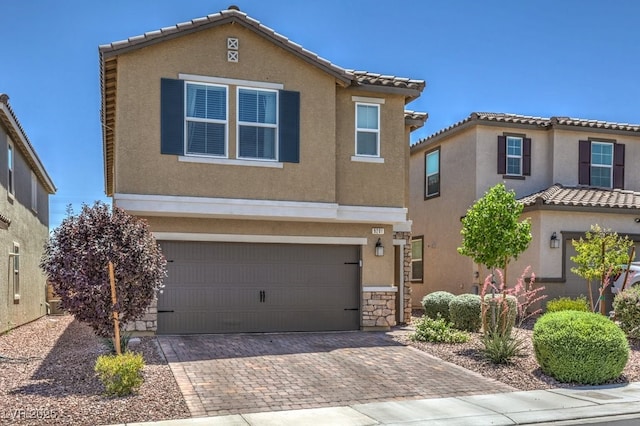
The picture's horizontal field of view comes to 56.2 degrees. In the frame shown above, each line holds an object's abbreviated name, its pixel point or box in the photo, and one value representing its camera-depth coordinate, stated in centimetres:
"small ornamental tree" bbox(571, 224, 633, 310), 1434
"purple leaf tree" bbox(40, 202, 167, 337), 966
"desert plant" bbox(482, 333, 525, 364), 1172
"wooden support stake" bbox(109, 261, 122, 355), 966
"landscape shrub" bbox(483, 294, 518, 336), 1266
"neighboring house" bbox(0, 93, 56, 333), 1538
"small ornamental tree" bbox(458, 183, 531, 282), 1275
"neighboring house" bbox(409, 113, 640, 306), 1819
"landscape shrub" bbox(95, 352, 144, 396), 852
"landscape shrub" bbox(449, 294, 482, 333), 1498
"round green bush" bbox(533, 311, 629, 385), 1053
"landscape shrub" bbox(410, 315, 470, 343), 1370
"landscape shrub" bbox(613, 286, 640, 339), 1381
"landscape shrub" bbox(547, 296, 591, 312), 1620
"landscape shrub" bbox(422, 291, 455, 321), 1605
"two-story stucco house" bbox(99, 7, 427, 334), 1305
